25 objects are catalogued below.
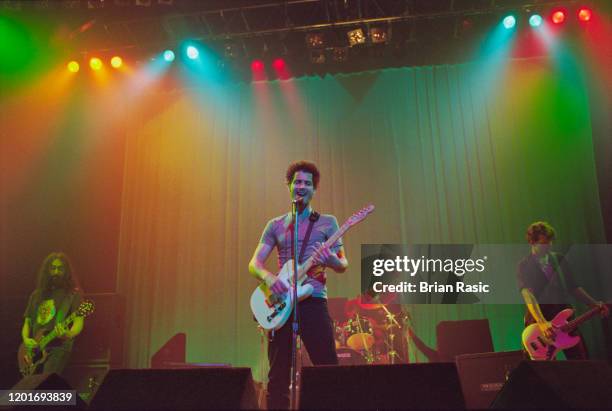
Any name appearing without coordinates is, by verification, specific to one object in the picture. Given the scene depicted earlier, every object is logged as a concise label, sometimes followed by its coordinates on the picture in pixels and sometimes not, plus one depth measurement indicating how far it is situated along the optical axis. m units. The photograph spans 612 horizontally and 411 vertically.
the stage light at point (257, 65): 8.37
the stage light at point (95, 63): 8.39
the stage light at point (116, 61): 8.30
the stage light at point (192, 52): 7.87
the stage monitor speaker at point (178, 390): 2.56
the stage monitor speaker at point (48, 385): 2.83
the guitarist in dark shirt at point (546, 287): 5.43
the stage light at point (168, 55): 8.05
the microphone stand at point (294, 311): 3.09
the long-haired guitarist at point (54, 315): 6.24
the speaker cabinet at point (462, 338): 6.48
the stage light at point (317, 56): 7.87
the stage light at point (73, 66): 8.42
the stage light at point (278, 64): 8.31
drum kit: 6.27
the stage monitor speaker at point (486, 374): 4.95
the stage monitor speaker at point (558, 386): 2.41
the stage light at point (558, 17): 7.20
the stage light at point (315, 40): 7.48
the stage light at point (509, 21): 7.17
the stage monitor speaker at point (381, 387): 2.47
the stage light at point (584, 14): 7.15
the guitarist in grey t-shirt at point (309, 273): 3.48
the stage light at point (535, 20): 7.28
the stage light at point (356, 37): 7.40
